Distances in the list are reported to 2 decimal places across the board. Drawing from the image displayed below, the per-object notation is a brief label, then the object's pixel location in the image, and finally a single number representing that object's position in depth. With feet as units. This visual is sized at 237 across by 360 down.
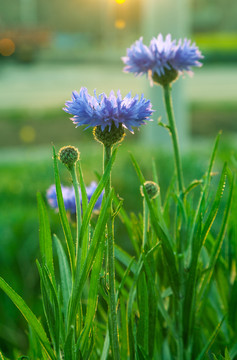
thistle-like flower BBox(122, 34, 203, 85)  2.19
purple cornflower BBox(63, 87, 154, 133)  1.82
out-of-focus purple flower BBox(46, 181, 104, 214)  2.29
